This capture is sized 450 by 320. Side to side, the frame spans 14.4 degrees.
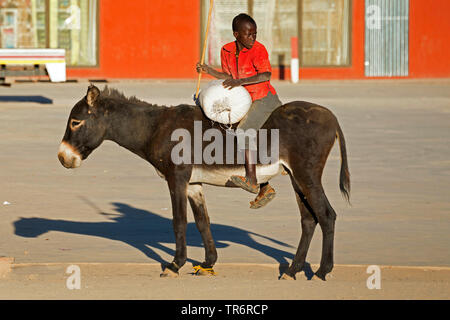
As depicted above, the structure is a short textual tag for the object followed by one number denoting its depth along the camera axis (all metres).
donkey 16.10
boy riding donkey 16.06
